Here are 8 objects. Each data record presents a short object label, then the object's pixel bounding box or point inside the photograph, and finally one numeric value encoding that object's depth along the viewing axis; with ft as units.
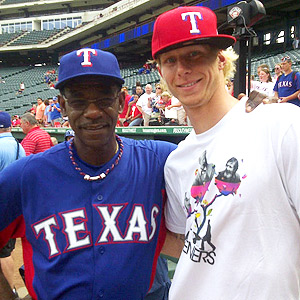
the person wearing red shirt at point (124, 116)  32.11
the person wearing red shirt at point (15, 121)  54.38
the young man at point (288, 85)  20.53
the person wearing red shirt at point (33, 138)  18.20
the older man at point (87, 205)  4.82
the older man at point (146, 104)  28.54
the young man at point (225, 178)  3.84
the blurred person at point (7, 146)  13.97
